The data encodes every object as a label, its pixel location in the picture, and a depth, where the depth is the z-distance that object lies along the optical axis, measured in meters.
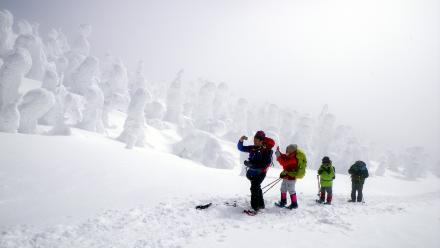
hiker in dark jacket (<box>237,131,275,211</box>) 7.17
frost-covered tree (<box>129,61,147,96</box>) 69.82
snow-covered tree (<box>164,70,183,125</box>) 66.75
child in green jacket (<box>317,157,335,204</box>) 9.75
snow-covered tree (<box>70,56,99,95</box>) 54.41
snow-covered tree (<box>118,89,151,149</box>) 38.84
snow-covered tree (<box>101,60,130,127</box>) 60.31
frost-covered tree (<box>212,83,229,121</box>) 73.62
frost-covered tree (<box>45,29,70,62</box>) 65.86
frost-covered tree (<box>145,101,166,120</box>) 64.06
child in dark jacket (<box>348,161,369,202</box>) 11.42
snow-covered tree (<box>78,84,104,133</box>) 39.81
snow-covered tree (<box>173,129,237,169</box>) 42.16
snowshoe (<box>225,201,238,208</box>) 7.58
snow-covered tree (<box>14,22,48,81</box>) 52.36
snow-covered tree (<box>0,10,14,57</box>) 50.75
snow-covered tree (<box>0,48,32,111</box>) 30.56
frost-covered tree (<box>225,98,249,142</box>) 74.12
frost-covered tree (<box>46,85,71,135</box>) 31.09
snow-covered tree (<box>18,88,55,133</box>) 29.34
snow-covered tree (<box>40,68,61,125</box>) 37.97
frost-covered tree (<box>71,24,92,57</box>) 68.62
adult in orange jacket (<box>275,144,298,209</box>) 7.98
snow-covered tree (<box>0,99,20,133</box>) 25.10
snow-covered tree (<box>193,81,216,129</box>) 69.62
